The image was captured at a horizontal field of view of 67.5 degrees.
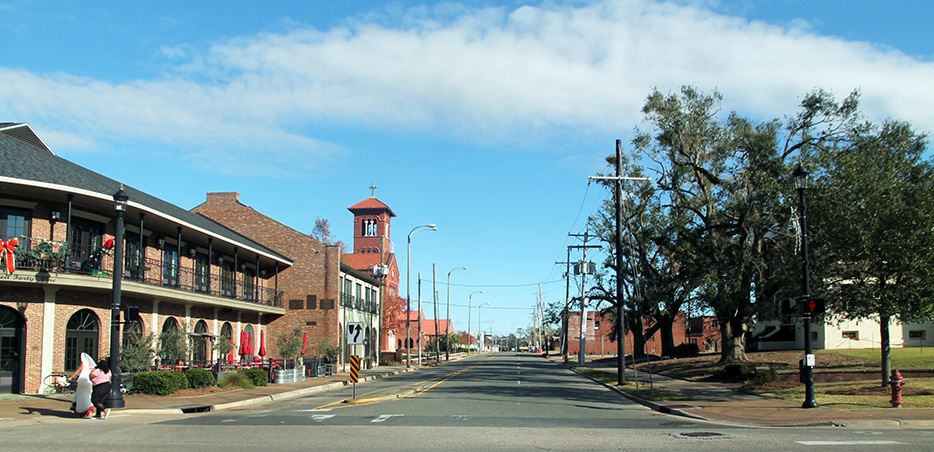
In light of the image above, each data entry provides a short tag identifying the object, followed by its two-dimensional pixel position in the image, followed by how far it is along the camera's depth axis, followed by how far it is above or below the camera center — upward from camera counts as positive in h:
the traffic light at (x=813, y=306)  18.60 -0.43
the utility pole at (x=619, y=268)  29.20 +0.93
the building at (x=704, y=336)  73.41 -5.73
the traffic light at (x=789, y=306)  19.16 -0.44
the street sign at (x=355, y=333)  24.16 -1.49
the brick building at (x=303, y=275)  44.16 +0.94
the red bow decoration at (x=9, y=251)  21.39 +1.19
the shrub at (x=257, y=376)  27.97 -3.51
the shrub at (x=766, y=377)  25.28 -3.15
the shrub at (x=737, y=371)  28.23 -3.33
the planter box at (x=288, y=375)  31.52 -3.92
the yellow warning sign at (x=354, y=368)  22.81 -2.59
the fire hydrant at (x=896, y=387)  17.36 -2.42
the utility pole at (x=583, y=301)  51.62 -0.84
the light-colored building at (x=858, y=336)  44.69 -3.00
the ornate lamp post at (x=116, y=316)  18.28 -0.69
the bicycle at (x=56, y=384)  23.22 -3.14
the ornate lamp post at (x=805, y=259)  18.30 +0.82
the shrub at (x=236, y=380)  26.69 -3.44
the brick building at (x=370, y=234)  98.38 +8.06
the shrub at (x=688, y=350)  52.97 -4.56
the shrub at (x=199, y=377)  24.48 -3.09
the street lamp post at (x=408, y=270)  49.12 +1.38
